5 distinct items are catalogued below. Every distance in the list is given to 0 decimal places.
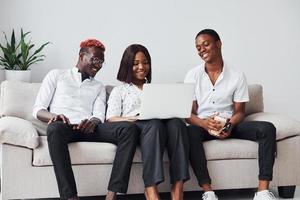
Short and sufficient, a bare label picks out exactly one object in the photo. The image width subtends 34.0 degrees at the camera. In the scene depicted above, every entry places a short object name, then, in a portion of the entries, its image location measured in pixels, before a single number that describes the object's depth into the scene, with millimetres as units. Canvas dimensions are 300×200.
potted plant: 3408
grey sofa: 2676
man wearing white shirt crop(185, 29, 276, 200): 2893
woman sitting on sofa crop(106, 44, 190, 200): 2607
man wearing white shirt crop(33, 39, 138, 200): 2582
